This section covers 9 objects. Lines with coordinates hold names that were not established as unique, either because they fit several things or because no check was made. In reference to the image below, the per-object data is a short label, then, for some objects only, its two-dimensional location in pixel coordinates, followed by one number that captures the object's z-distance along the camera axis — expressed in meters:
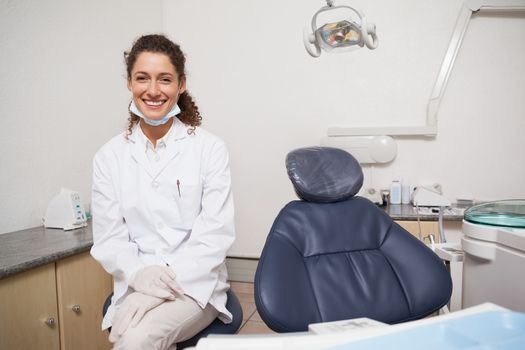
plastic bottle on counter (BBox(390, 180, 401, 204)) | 2.56
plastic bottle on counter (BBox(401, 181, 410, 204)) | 2.57
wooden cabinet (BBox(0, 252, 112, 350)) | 1.39
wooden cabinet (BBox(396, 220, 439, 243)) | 2.18
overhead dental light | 1.30
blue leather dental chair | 1.15
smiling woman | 1.36
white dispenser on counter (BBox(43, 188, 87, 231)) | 1.95
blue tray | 0.59
